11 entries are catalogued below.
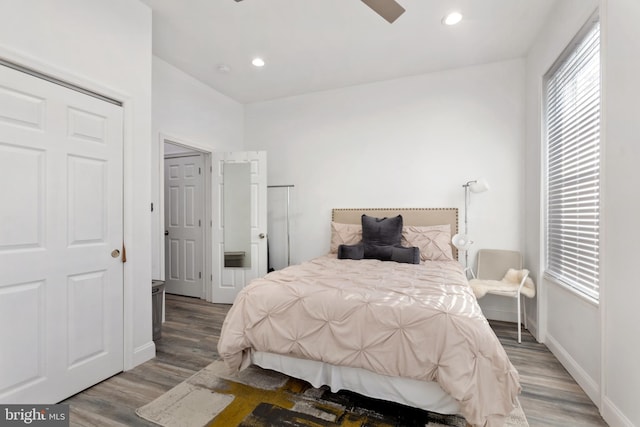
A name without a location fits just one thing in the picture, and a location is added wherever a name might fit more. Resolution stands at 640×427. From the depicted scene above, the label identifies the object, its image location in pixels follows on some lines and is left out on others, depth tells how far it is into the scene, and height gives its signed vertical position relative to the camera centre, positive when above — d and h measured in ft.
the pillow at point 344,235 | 12.12 -0.99
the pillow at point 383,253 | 10.12 -1.49
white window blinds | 6.61 +1.24
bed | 4.83 -2.46
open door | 13.35 -0.46
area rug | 5.59 -4.04
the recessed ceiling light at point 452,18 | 8.36 +5.64
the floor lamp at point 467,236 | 10.24 -0.88
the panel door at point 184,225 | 14.15 -0.71
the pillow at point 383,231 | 10.85 -0.75
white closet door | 5.61 -0.63
